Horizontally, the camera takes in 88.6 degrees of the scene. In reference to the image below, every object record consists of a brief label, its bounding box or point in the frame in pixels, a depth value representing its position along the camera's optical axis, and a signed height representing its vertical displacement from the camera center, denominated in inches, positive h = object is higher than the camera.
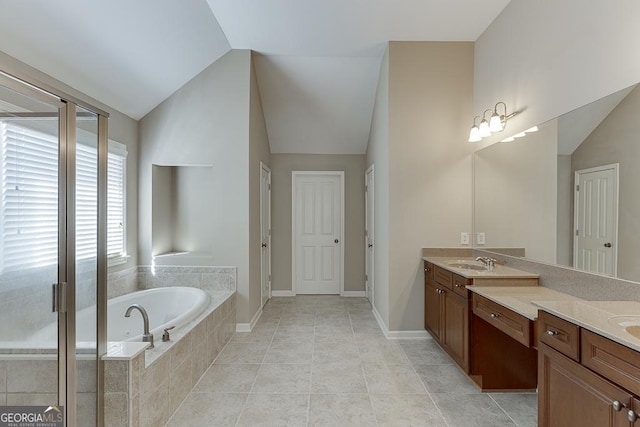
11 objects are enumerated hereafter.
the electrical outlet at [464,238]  140.9 -10.3
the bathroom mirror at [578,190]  71.2 +6.5
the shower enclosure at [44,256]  60.8 -8.2
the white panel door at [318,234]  211.9 -13.0
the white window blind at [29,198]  62.7 +3.0
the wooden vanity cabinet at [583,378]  45.7 -26.0
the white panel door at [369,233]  184.4 -11.4
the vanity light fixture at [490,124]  116.4 +33.1
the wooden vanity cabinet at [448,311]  101.7 -34.0
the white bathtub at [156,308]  113.0 -36.4
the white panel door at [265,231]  179.0 -10.0
